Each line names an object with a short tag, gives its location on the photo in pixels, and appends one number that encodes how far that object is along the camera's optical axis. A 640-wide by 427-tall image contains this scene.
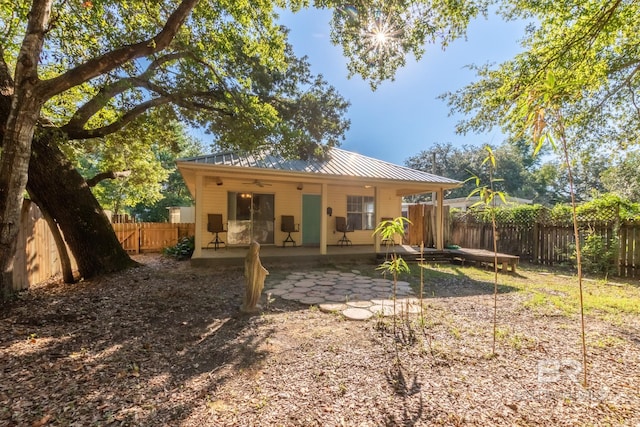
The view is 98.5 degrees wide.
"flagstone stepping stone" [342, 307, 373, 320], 3.77
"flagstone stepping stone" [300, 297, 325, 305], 4.46
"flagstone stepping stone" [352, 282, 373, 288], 5.55
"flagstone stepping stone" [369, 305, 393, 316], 3.93
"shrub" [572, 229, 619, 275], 7.02
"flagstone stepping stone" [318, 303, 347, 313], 4.06
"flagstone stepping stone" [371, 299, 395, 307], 4.35
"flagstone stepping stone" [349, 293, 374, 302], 4.64
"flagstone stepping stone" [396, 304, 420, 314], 3.99
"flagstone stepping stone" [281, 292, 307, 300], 4.66
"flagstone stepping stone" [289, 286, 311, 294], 5.03
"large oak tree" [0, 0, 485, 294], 4.29
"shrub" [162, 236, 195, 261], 8.95
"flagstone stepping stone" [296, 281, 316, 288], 5.45
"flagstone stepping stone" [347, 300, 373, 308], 4.30
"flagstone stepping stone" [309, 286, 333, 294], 5.15
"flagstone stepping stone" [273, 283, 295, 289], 5.33
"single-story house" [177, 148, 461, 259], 7.19
